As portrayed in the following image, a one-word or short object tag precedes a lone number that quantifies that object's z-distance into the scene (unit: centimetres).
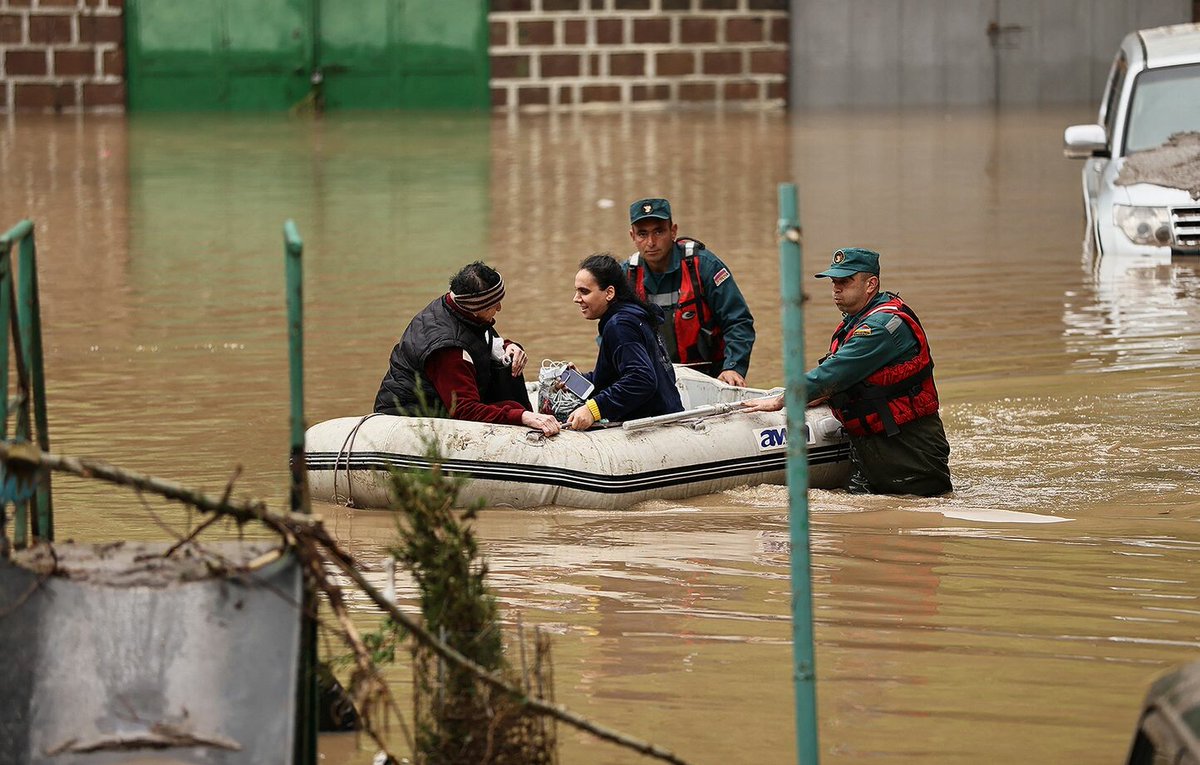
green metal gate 5325
